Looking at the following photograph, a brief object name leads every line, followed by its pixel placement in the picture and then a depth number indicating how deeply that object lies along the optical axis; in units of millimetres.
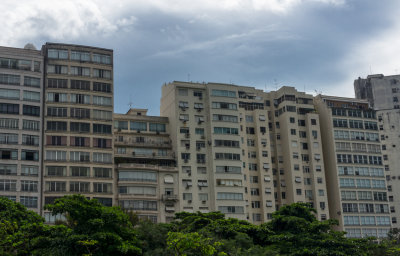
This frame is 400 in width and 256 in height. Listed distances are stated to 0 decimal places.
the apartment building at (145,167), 98938
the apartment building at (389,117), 137125
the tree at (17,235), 53219
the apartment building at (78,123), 94875
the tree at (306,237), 65688
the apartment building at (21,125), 92000
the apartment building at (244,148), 105438
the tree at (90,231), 53062
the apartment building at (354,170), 115312
